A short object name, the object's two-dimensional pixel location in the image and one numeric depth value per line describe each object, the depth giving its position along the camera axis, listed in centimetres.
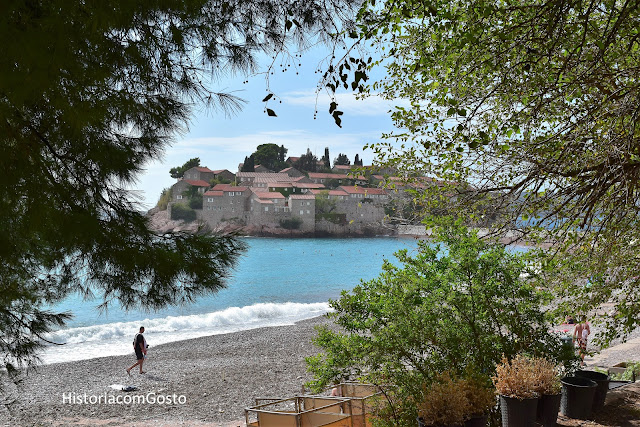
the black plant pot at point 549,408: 550
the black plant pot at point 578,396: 621
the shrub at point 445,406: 483
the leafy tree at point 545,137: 444
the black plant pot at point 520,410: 521
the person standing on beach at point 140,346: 1628
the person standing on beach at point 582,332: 1264
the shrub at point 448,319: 571
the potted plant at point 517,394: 520
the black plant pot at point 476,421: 506
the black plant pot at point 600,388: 645
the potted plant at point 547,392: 542
